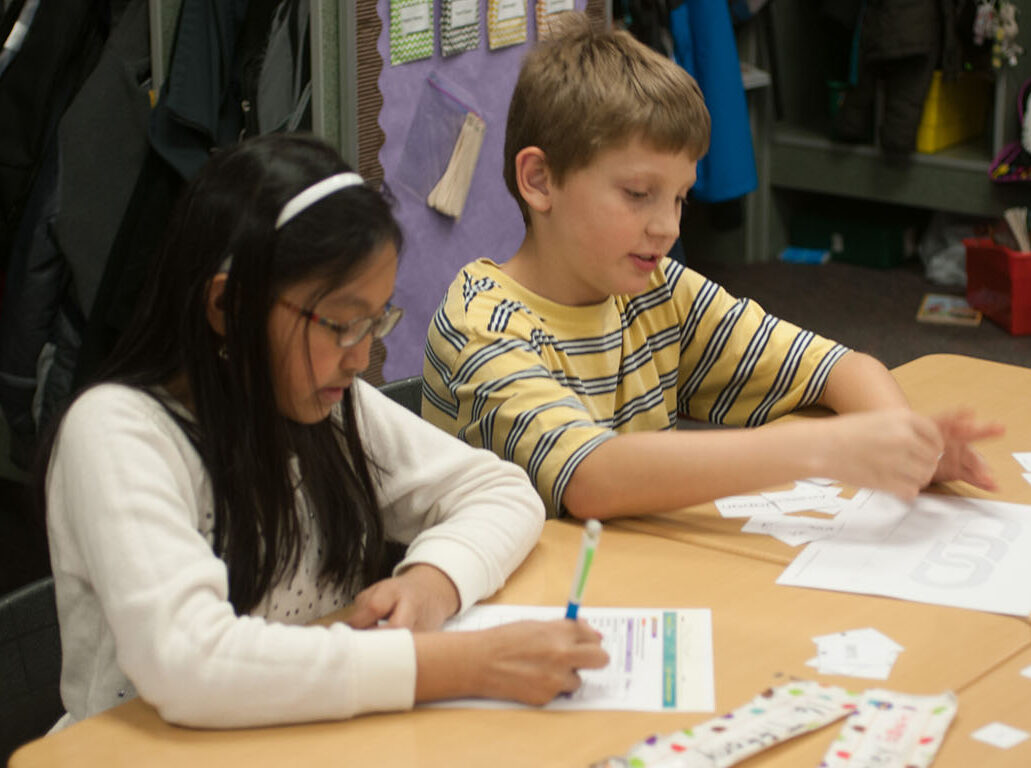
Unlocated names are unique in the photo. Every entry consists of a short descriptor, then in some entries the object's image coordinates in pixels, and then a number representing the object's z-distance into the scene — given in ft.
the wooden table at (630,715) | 4.32
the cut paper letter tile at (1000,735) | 4.32
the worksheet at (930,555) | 5.17
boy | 5.46
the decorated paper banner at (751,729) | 4.21
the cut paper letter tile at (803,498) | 5.57
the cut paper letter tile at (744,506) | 5.55
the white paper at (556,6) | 8.79
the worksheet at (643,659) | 4.61
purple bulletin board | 8.35
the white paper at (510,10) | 8.58
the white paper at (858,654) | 4.80
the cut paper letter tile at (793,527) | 5.42
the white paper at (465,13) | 8.37
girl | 4.48
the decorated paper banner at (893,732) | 4.20
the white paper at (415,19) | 8.20
